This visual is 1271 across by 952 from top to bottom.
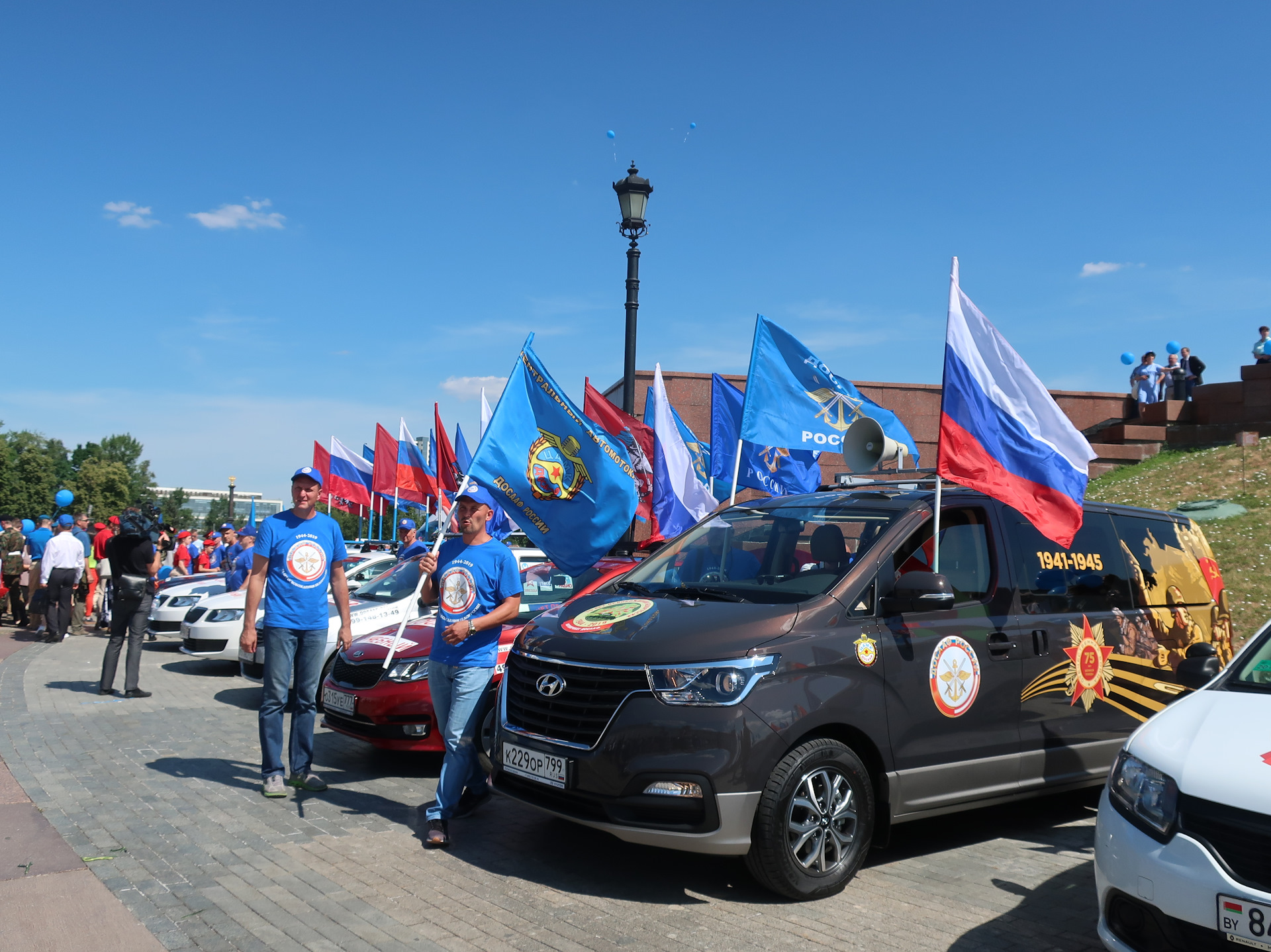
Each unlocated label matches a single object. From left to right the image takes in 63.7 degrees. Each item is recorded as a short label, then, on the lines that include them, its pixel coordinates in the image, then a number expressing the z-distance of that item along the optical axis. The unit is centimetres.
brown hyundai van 449
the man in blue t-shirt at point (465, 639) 551
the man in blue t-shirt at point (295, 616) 637
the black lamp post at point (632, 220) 1246
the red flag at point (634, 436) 1144
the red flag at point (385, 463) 2091
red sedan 699
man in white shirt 1463
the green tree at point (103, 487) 10394
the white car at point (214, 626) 1158
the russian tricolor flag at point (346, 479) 2466
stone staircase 2242
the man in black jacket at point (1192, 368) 2495
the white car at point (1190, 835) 322
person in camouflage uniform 1702
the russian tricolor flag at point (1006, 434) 594
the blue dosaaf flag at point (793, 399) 1037
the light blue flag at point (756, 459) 1170
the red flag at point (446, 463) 1465
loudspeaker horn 779
